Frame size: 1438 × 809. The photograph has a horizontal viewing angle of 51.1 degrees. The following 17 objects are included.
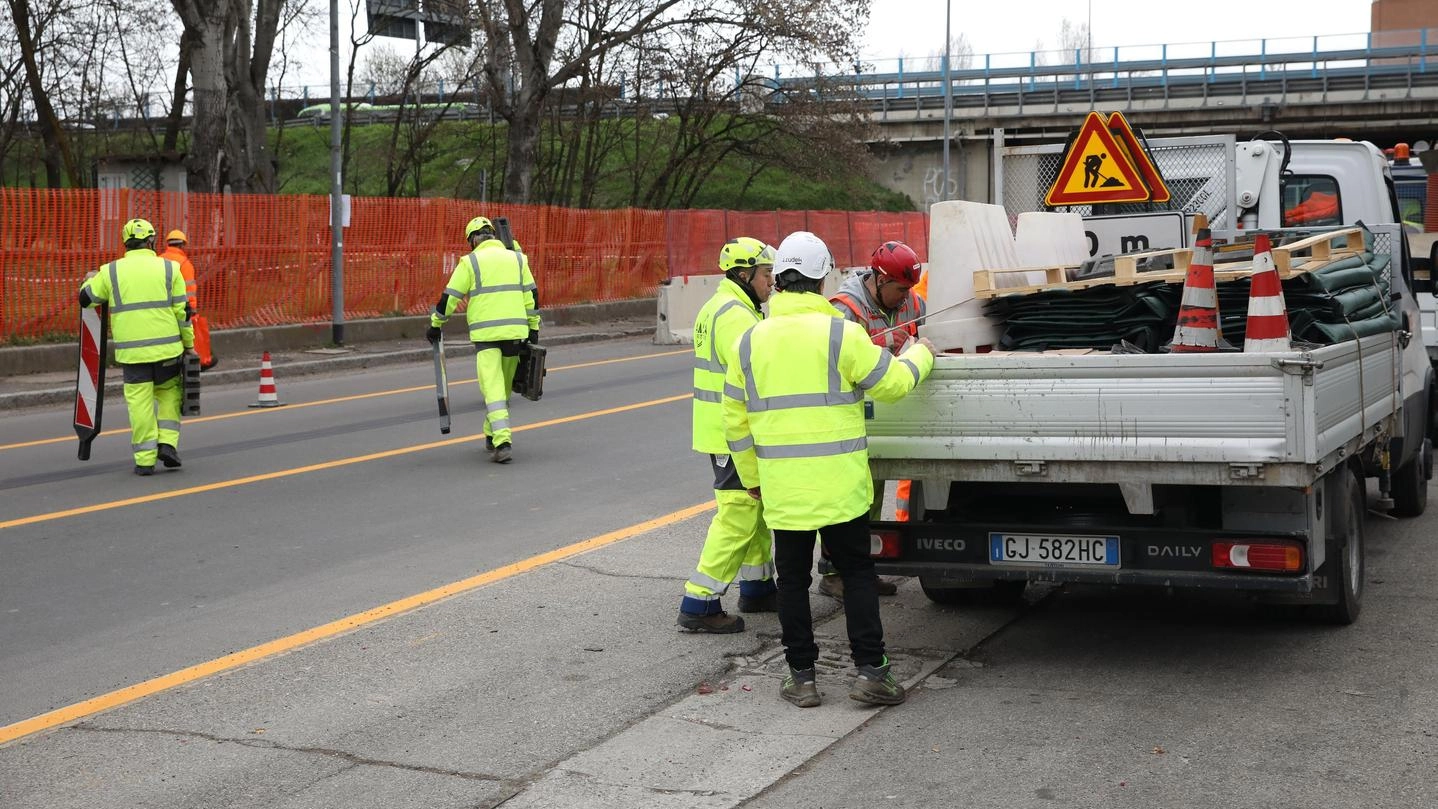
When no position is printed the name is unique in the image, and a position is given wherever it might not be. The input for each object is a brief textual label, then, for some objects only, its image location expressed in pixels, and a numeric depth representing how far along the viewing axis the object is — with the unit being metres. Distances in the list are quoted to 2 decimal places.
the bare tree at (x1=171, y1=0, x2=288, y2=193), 23.73
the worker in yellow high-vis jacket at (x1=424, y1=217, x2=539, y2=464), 11.98
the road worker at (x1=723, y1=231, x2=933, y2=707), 5.51
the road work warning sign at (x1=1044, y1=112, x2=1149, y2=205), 9.62
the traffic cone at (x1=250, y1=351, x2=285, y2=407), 15.75
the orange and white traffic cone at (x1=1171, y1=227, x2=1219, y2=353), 6.21
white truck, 5.48
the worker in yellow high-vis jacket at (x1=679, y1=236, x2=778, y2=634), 6.59
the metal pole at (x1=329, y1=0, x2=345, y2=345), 22.10
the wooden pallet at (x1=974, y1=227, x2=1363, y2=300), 6.36
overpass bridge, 46.56
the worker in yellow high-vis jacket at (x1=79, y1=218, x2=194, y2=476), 11.27
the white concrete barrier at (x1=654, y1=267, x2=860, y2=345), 24.36
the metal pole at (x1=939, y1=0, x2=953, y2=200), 43.66
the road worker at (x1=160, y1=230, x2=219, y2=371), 15.22
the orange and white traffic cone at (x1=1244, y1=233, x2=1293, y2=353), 5.88
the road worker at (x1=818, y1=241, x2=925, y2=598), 6.70
